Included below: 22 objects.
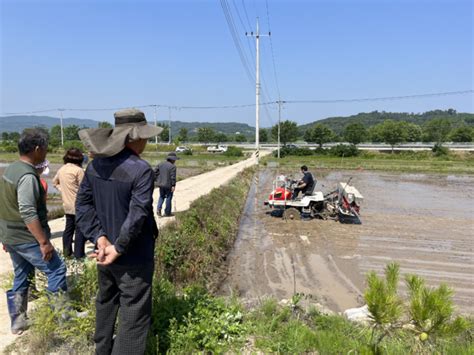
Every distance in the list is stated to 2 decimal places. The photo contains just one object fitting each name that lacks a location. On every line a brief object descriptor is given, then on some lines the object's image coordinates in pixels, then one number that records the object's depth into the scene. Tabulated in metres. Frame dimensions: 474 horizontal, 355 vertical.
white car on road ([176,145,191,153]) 59.07
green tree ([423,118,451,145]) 96.03
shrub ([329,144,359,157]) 53.42
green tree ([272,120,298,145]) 72.25
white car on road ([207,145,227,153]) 66.95
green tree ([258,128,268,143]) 112.28
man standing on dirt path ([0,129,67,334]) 3.28
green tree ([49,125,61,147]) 101.75
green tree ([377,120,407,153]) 74.44
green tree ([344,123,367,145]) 84.04
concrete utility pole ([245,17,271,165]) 33.04
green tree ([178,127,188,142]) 104.53
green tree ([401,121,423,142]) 97.88
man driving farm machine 12.19
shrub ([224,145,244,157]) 52.62
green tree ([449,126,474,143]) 84.06
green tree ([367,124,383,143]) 94.01
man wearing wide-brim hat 2.51
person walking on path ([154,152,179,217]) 9.67
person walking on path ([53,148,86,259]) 5.67
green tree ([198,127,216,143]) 109.25
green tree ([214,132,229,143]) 112.25
